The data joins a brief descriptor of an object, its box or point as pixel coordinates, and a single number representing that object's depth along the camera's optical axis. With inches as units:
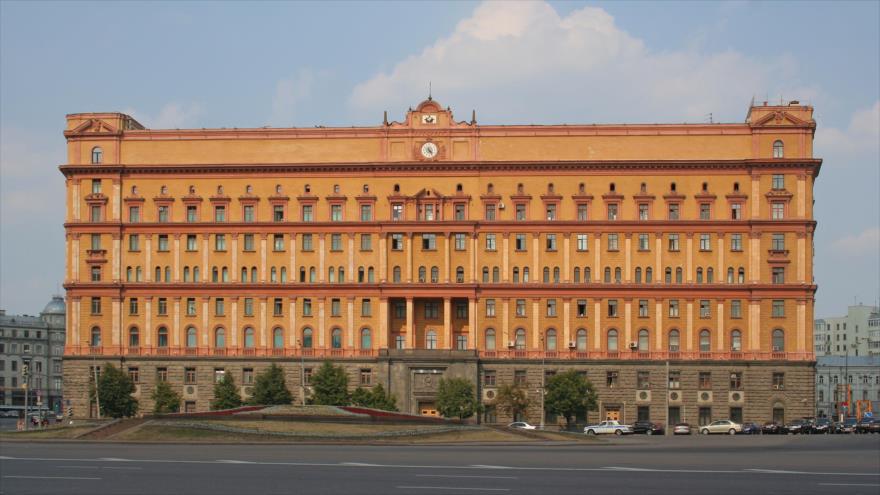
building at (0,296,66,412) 7667.3
